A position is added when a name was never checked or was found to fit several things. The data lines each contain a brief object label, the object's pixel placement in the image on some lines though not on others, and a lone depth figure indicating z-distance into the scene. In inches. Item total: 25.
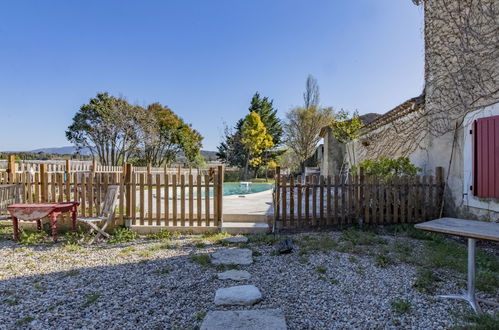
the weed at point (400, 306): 93.8
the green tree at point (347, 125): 394.6
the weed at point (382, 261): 141.1
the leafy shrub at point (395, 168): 249.4
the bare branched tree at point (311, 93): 1043.9
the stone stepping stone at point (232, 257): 146.6
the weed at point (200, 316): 89.2
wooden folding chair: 188.1
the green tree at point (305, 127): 947.3
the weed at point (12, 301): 100.5
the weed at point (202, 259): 145.3
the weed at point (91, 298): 99.8
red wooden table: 182.1
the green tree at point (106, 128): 714.8
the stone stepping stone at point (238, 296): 100.2
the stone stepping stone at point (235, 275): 125.3
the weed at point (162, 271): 132.1
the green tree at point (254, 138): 997.8
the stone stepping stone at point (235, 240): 185.6
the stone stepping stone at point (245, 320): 81.0
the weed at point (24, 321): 86.7
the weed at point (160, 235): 202.2
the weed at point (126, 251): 164.4
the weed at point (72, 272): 130.7
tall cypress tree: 1152.5
